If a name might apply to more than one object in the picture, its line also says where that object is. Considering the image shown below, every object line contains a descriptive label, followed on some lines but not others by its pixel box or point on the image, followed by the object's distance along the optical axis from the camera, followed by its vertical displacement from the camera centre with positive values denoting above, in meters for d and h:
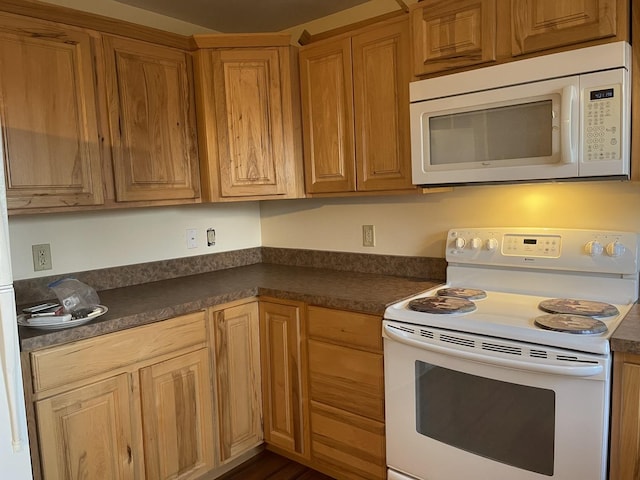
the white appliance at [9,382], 1.23 -0.44
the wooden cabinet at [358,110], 2.09 +0.42
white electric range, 1.43 -0.53
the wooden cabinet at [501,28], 1.53 +0.58
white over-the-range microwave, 1.52 +0.26
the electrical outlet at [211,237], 2.87 -0.19
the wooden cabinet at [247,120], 2.39 +0.43
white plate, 1.68 -0.39
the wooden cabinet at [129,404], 1.67 -0.75
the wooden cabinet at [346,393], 1.96 -0.83
